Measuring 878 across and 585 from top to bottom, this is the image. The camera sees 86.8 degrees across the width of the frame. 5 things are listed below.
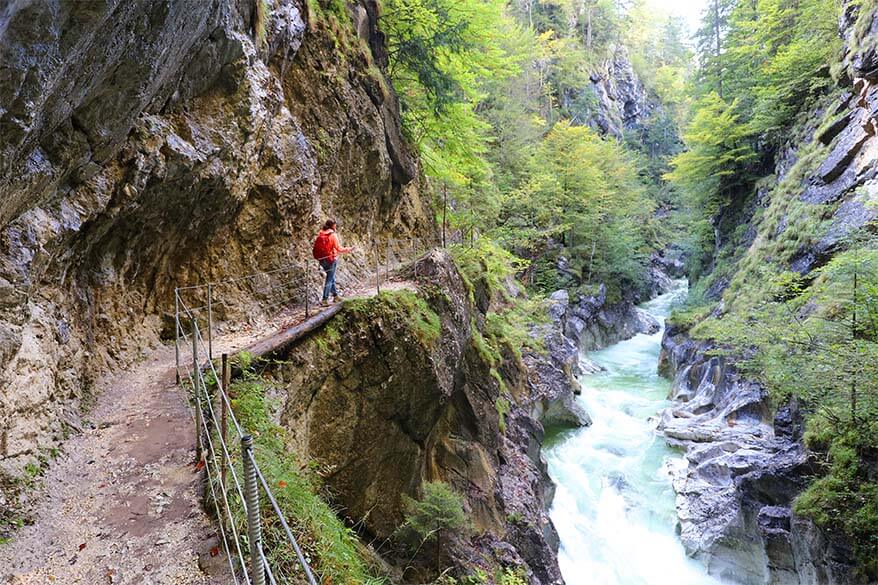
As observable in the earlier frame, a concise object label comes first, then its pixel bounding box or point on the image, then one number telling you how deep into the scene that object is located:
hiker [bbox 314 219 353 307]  8.16
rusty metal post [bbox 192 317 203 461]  4.37
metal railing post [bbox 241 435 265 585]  2.36
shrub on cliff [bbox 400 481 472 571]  7.64
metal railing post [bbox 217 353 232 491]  3.58
